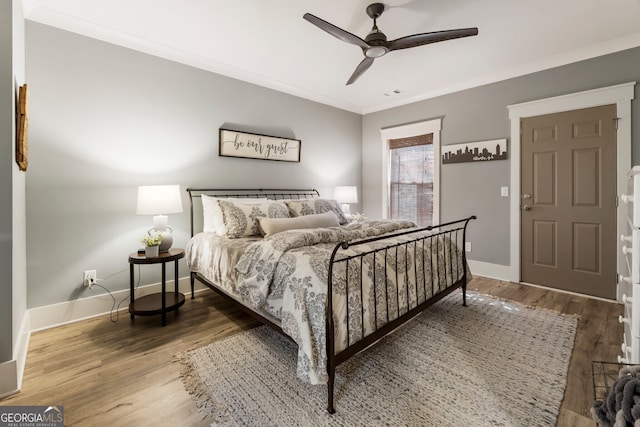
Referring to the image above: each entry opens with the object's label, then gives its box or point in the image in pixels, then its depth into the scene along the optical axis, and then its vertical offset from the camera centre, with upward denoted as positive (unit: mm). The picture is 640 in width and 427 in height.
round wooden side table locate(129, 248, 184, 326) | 2451 -820
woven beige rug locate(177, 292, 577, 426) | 1488 -1040
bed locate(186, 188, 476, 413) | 1555 -430
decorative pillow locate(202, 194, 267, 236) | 2877 -35
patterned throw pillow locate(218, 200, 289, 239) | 2805 -35
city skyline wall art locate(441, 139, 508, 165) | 3670 +795
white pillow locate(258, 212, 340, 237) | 2693 -114
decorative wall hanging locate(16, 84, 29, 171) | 1802 +548
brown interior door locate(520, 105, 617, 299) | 3006 +96
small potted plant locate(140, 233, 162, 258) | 2475 -295
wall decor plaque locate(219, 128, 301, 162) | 3457 +856
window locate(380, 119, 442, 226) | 4340 +635
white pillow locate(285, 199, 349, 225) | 3357 +49
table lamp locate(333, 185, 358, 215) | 4562 +252
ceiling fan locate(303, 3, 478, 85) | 2143 +1349
